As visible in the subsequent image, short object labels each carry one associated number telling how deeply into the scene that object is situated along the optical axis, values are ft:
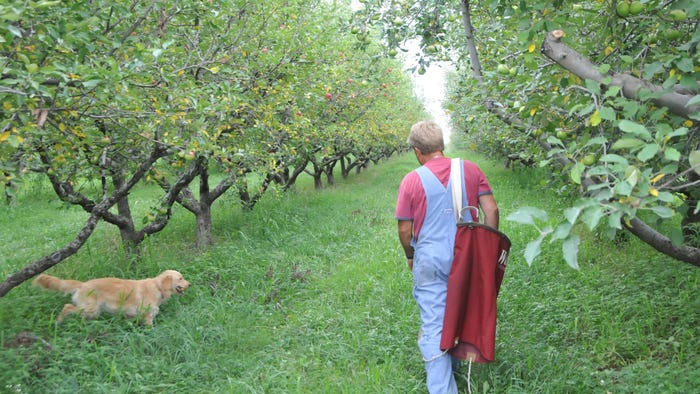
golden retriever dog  14.38
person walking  9.90
